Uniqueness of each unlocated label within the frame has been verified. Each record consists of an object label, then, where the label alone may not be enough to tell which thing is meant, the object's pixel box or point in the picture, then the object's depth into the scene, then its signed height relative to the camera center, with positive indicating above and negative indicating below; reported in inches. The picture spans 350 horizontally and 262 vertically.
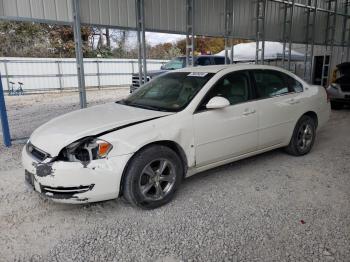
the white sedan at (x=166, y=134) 106.0 -27.6
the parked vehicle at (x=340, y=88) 363.8 -27.5
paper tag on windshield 146.9 -3.1
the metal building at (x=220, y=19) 228.1 +49.4
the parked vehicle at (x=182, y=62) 465.7 +9.2
